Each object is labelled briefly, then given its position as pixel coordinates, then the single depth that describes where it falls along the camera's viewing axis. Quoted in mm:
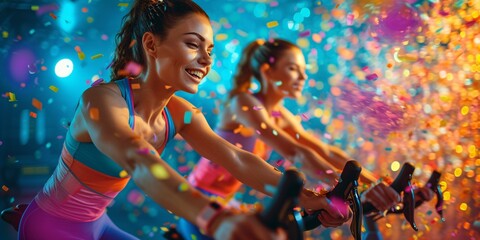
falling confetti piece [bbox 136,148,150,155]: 1215
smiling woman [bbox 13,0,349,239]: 1639
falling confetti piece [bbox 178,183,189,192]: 1098
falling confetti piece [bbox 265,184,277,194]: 1609
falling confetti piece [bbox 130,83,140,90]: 1706
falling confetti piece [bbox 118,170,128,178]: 1703
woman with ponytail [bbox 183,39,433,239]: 2410
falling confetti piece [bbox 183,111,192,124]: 1875
